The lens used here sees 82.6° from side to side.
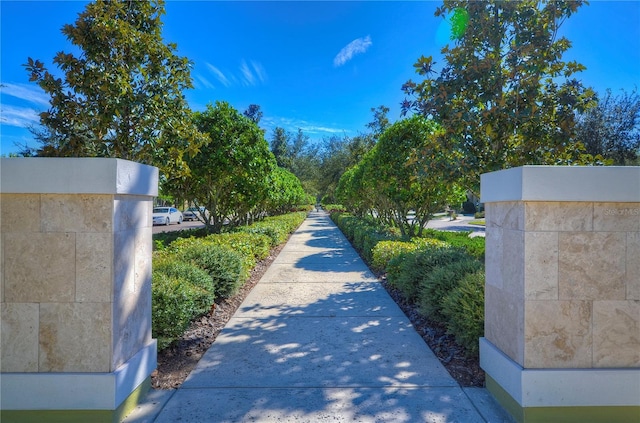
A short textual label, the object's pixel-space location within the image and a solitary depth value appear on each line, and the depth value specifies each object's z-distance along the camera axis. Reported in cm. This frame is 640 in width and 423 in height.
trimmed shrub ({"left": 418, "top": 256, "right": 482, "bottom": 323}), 440
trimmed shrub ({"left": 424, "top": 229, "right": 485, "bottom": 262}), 774
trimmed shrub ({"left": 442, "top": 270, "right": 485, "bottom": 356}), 352
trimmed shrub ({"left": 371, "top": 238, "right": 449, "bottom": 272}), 700
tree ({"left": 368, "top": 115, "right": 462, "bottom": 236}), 971
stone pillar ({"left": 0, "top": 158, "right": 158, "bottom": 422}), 246
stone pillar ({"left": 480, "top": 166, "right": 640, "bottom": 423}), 249
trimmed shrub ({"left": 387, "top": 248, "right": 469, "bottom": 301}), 538
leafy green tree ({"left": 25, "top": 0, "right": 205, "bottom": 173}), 600
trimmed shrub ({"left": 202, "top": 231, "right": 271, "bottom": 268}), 756
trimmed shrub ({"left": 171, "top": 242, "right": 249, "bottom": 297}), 541
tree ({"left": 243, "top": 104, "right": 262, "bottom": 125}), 5517
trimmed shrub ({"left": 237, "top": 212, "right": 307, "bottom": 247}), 1120
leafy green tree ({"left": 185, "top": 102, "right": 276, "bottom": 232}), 1020
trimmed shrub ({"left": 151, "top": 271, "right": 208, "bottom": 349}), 358
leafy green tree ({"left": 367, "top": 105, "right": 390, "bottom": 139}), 2364
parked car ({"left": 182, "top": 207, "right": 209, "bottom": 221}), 3319
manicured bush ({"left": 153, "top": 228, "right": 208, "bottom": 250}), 1150
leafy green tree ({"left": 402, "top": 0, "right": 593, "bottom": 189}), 507
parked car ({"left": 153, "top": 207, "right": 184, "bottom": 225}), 2627
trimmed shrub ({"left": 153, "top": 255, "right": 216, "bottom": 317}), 451
